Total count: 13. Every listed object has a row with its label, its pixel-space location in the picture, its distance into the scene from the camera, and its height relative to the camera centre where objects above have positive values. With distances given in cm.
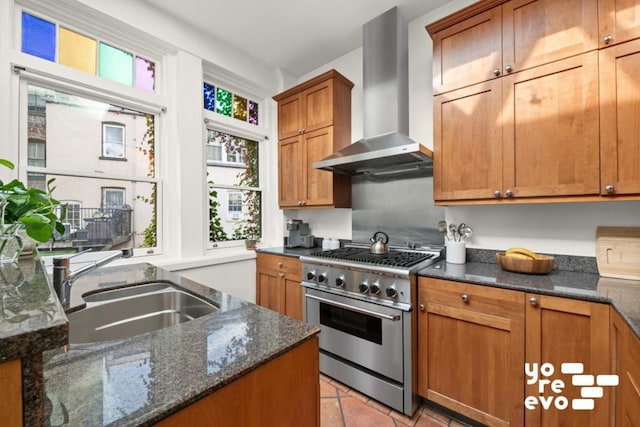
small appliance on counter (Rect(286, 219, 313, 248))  311 -24
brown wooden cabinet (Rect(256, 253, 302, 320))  254 -69
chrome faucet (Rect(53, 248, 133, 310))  99 -22
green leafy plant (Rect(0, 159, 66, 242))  90 +4
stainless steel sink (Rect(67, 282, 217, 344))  117 -46
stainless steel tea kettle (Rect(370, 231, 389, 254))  227 -27
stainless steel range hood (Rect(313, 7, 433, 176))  226 +101
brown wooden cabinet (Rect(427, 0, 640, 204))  138 +64
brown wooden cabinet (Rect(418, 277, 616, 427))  125 -73
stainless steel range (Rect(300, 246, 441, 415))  175 -74
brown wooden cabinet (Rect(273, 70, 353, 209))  267 +79
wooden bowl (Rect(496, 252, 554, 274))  163 -32
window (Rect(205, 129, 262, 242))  293 +29
